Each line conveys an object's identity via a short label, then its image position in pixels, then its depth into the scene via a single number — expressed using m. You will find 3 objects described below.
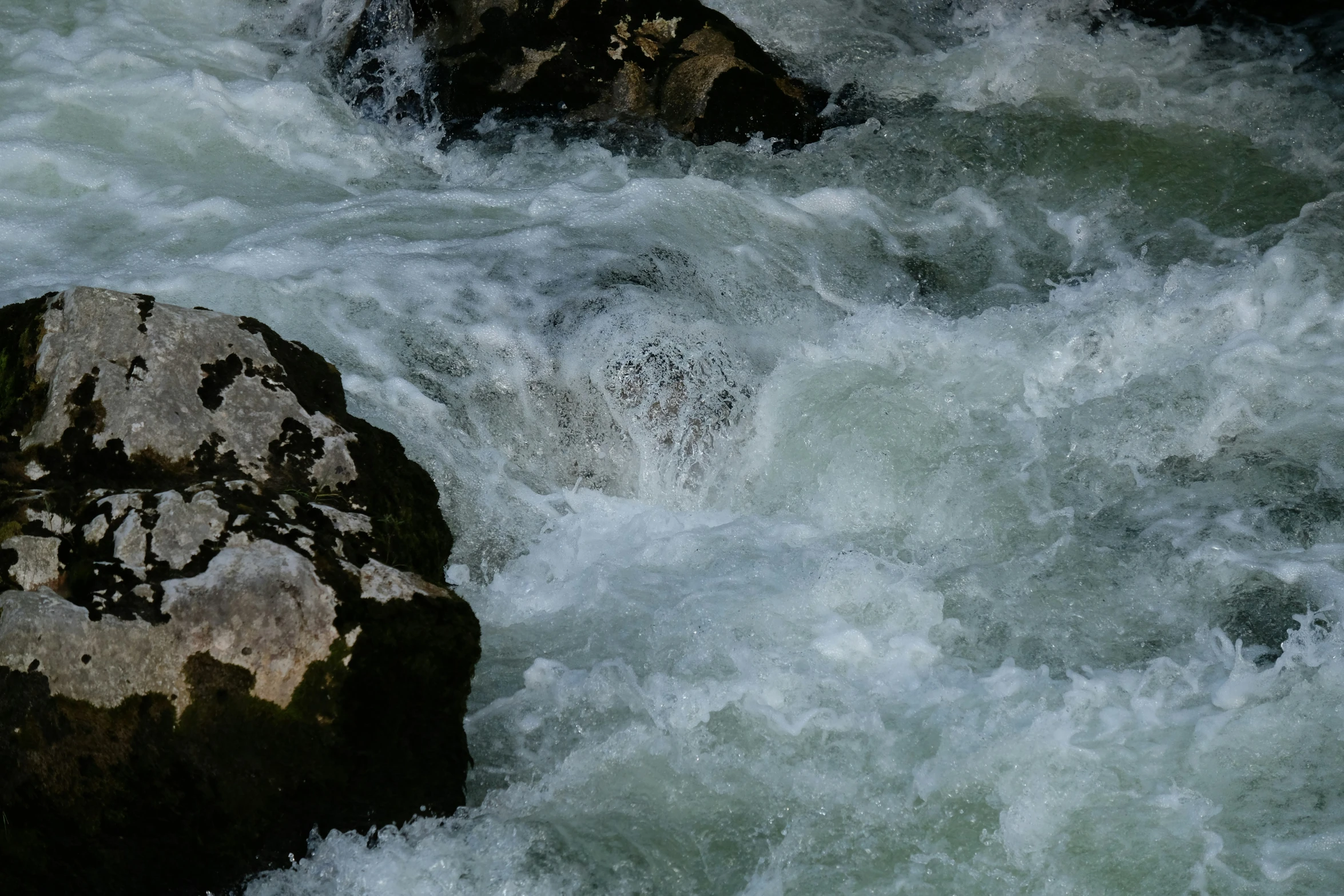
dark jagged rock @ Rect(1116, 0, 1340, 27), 17.11
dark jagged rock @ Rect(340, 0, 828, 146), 15.02
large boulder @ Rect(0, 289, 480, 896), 6.47
